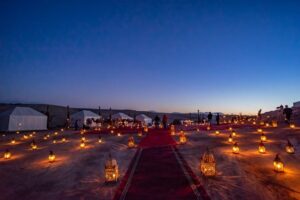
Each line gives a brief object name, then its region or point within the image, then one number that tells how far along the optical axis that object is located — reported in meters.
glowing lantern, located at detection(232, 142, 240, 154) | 9.95
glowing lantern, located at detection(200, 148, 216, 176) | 6.59
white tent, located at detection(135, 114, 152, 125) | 34.22
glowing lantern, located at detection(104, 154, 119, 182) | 6.19
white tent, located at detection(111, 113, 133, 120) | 33.25
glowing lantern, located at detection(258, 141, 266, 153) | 9.76
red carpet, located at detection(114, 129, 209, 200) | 5.17
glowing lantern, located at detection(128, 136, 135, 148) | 12.17
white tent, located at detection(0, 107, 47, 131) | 25.55
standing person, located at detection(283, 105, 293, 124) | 19.21
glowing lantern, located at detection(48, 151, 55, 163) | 9.36
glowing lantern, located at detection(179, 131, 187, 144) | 13.06
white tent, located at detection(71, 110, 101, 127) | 30.93
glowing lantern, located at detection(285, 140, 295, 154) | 9.43
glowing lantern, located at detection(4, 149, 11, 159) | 10.64
